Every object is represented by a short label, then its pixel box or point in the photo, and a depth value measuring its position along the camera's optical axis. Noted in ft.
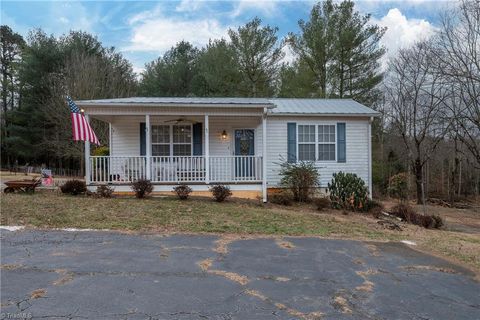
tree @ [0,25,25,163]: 110.01
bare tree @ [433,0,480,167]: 50.72
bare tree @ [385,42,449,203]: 63.41
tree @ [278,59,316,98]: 85.15
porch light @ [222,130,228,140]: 46.78
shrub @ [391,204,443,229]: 36.58
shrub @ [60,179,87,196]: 38.37
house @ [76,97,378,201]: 41.47
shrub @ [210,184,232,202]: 37.50
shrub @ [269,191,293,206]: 40.91
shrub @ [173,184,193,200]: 37.55
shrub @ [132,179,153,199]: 37.40
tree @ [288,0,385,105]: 78.59
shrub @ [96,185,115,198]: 37.32
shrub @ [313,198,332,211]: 39.68
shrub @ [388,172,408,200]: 64.13
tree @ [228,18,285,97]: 87.25
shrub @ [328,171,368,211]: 41.52
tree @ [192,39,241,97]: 87.66
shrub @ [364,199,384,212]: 41.81
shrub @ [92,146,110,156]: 56.04
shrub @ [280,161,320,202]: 42.22
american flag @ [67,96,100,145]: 34.91
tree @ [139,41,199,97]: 98.94
